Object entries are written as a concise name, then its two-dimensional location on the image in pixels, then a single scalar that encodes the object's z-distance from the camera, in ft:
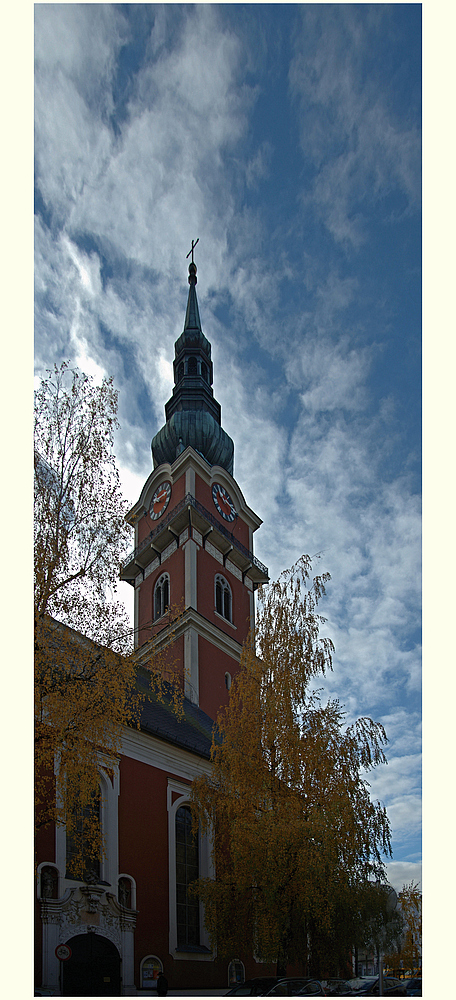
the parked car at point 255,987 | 42.57
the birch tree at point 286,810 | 41.16
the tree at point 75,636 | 32.35
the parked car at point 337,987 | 44.11
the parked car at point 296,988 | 40.37
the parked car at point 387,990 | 55.31
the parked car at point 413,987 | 46.96
